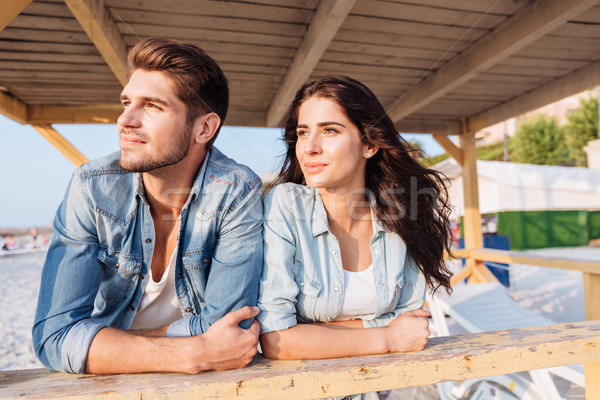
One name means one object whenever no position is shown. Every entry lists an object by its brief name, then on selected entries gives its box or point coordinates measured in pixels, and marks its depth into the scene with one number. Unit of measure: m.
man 1.04
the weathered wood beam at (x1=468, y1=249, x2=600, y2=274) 3.07
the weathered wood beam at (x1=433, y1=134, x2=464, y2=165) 5.24
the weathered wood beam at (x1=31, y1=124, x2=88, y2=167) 4.25
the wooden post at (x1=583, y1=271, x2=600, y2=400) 2.99
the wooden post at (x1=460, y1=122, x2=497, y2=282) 5.24
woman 1.18
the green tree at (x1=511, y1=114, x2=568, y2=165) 27.41
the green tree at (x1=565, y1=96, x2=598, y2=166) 25.33
